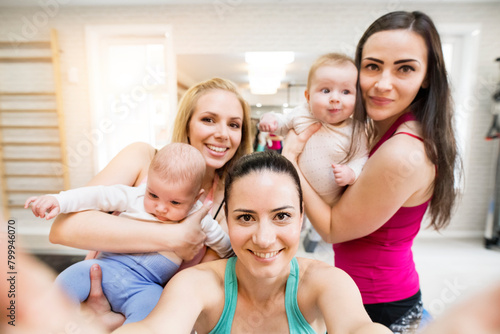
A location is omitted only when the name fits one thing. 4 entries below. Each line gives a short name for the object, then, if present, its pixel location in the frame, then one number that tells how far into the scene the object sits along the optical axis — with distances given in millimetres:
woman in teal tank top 692
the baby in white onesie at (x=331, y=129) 960
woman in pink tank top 850
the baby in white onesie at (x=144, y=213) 777
